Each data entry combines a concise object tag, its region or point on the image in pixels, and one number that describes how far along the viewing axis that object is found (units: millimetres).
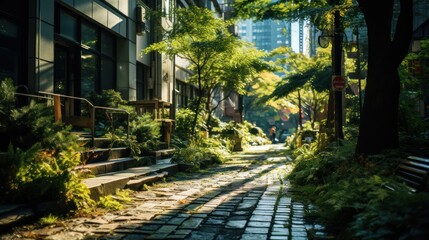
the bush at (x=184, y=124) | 18781
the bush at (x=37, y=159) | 5715
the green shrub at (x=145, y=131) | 12312
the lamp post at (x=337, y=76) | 12664
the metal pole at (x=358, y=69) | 13483
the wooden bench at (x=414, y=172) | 4695
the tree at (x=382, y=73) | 8109
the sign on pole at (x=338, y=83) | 12766
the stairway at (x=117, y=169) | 7649
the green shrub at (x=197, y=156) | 13154
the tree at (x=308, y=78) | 22109
